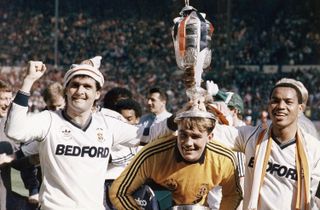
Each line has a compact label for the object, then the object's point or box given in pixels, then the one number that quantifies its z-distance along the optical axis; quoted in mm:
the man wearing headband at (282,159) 5633
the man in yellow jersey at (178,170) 5398
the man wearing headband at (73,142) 5574
